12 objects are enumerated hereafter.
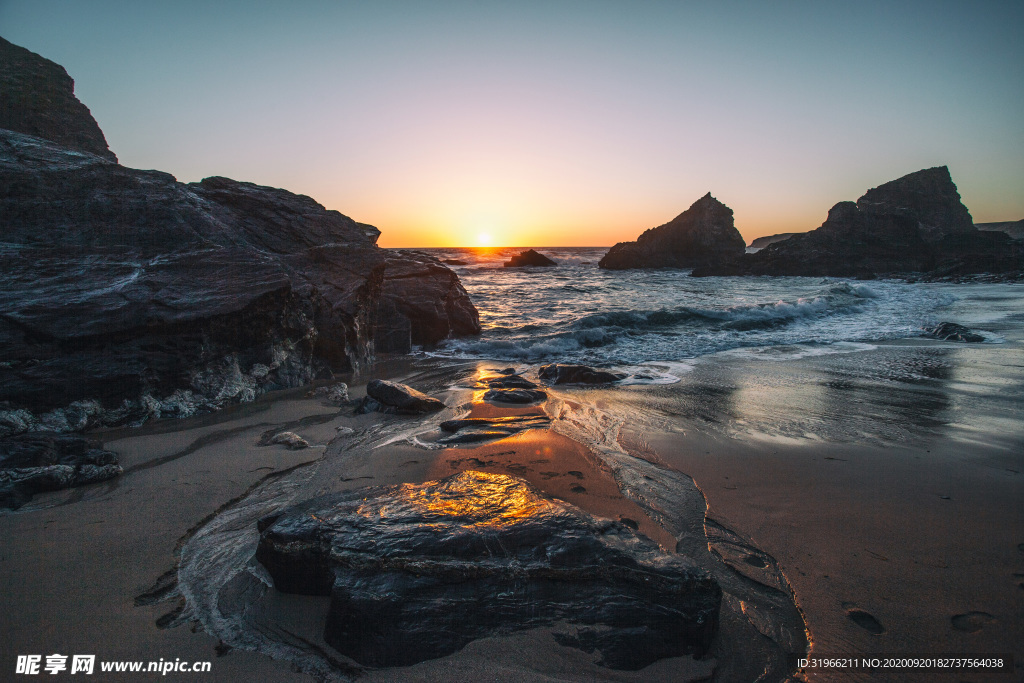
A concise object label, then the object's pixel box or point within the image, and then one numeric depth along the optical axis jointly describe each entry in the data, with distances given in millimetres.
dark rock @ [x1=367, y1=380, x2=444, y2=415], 4086
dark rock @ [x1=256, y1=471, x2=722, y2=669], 1417
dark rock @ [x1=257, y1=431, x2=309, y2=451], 3197
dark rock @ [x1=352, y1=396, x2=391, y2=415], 4117
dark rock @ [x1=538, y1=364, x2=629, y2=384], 5465
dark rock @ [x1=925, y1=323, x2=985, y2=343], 7906
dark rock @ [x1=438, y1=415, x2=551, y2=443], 3354
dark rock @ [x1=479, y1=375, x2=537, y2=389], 5090
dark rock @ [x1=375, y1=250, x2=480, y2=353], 8266
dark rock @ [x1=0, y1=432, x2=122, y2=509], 2324
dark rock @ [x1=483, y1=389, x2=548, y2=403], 4441
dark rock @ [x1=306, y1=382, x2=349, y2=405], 4480
